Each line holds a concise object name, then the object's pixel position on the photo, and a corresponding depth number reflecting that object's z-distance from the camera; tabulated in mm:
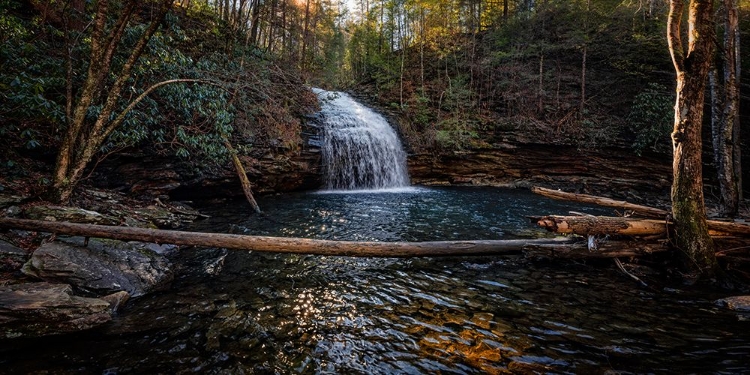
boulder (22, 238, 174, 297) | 4273
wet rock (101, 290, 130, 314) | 4141
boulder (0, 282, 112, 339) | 3307
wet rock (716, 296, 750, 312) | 4273
